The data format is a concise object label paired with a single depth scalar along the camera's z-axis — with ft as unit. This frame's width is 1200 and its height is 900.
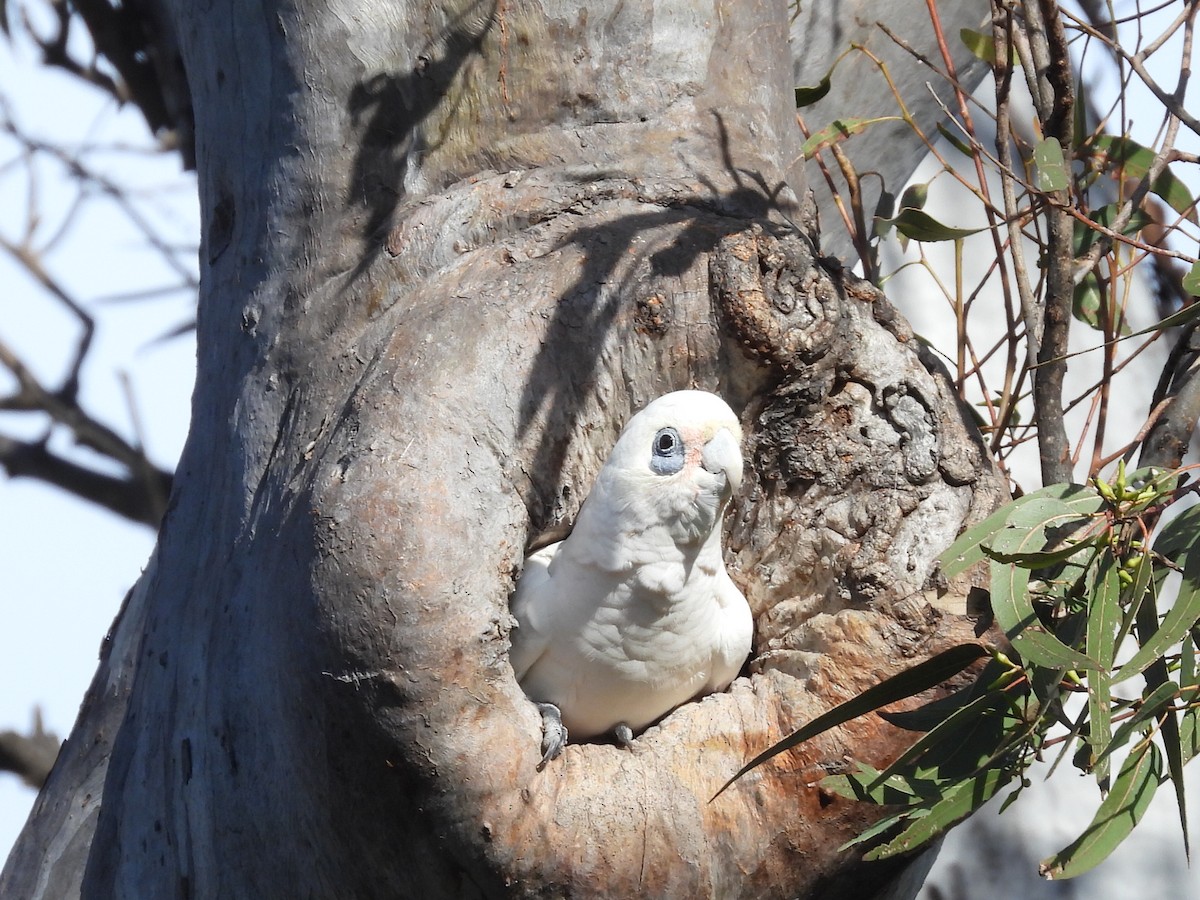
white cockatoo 26.54
